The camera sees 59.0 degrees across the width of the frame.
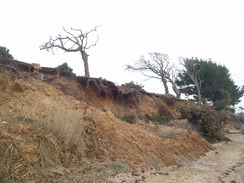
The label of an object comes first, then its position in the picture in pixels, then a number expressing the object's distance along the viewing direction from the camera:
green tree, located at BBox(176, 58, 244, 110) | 28.88
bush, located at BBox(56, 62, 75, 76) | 12.58
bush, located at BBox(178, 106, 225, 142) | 13.90
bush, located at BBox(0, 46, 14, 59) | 13.42
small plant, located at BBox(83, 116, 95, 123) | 6.77
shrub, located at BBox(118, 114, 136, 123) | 11.66
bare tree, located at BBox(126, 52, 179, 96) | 29.35
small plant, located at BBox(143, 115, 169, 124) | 14.30
